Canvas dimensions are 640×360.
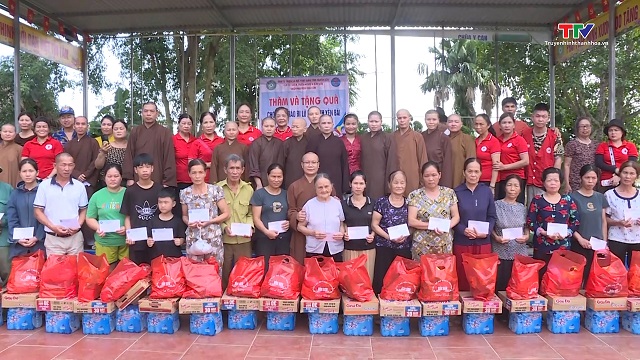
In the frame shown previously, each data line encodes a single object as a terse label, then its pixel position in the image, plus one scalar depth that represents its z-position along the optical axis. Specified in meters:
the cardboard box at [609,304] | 4.00
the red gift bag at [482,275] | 3.97
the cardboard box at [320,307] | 3.95
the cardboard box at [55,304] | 4.01
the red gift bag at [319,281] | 4.00
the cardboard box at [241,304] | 4.03
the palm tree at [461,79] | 9.34
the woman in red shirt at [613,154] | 5.29
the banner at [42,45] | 7.07
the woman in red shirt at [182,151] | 5.45
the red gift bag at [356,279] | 3.97
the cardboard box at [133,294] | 3.93
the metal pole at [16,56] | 7.07
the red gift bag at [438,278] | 3.93
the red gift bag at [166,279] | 3.99
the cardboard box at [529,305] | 3.95
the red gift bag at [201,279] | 4.01
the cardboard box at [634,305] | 3.97
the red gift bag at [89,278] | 4.02
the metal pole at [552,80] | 8.68
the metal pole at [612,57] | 6.77
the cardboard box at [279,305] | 4.00
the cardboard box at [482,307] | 3.93
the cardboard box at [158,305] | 3.92
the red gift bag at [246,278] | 4.07
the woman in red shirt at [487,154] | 5.22
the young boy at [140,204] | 4.38
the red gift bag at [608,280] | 4.05
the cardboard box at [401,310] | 3.88
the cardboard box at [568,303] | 3.99
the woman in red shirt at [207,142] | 5.50
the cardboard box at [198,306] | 3.92
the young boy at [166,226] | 4.33
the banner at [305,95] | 8.66
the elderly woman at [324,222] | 4.34
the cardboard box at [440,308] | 3.89
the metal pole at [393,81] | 8.62
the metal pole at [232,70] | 8.84
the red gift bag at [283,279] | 4.02
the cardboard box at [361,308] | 3.91
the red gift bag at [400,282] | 3.97
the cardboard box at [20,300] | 4.09
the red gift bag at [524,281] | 4.00
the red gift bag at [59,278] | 4.09
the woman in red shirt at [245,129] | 5.57
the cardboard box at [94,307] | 3.96
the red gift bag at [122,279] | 3.97
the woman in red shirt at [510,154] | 5.21
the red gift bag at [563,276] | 4.02
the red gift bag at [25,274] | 4.18
